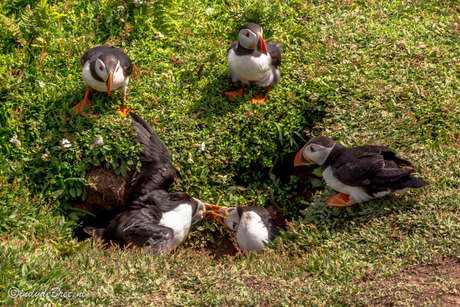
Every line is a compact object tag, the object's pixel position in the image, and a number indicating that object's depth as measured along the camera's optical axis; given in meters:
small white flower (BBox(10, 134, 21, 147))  12.47
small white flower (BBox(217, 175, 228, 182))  13.87
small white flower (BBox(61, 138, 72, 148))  12.52
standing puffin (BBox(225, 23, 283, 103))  13.35
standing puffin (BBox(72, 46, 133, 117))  12.48
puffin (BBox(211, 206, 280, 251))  12.25
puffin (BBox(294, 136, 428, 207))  10.67
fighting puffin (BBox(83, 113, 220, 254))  11.94
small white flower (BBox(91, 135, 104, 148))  12.83
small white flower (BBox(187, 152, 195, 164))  13.47
